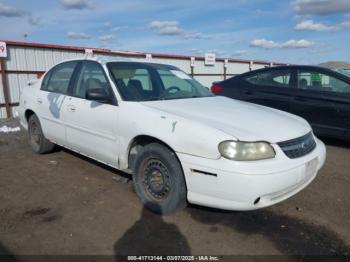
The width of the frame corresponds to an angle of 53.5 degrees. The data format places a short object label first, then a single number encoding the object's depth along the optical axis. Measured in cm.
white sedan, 311
